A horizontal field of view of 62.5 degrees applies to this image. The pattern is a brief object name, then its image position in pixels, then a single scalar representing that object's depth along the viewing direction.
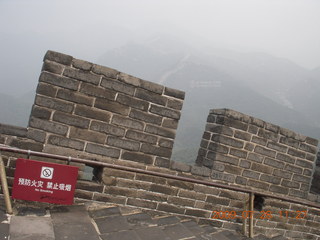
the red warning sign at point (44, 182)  2.66
